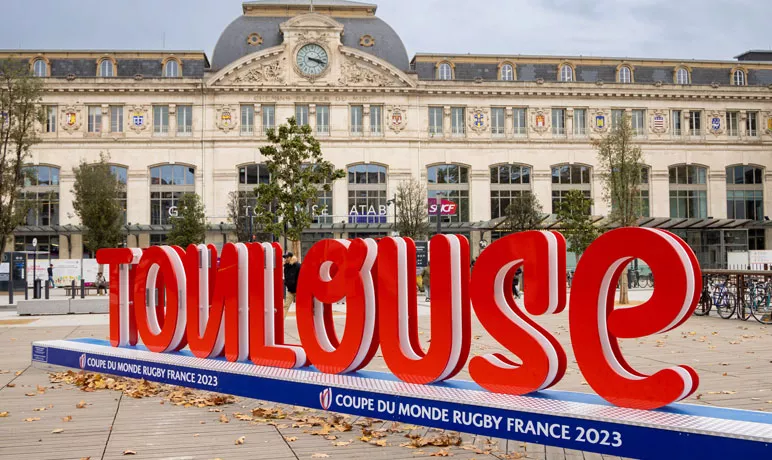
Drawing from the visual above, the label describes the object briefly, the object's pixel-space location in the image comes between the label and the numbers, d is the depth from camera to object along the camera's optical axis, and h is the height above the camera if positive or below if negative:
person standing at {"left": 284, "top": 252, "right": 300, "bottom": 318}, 17.30 -0.70
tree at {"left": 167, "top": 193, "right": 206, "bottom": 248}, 51.38 +1.09
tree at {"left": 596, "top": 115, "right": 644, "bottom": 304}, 31.20 +2.51
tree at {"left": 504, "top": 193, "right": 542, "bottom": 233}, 47.38 +1.20
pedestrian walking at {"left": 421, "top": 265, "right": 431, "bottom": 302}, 33.38 -1.79
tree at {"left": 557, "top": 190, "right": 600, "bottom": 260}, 38.84 +0.48
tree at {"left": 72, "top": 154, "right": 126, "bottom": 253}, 46.94 +2.29
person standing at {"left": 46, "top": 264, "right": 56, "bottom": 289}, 40.41 -1.64
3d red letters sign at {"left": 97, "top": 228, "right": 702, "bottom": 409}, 6.66 -0.74
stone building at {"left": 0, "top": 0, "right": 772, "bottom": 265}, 59.59 +8.79
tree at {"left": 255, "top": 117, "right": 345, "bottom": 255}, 31.74 +2.26
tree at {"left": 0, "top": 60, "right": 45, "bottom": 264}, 28.59 +4.12
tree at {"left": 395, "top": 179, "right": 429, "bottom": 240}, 48.56 +1.65
